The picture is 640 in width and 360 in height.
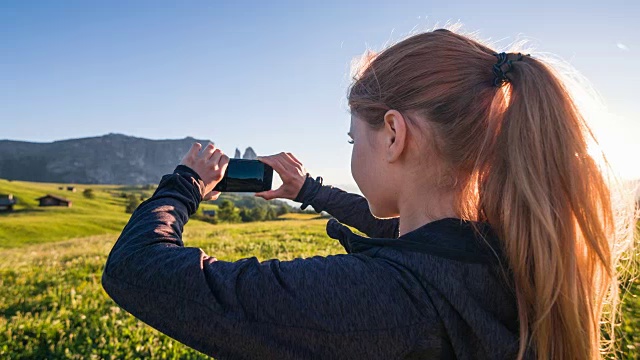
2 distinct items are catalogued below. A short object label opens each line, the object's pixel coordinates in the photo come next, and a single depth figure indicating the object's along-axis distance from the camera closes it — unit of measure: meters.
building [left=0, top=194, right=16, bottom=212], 86.88
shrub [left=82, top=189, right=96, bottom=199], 117.44
